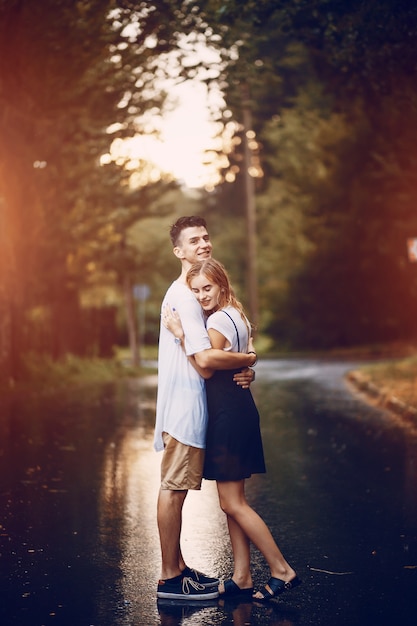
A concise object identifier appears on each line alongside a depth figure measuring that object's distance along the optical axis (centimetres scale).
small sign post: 3784
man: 605
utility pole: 4588
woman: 606
